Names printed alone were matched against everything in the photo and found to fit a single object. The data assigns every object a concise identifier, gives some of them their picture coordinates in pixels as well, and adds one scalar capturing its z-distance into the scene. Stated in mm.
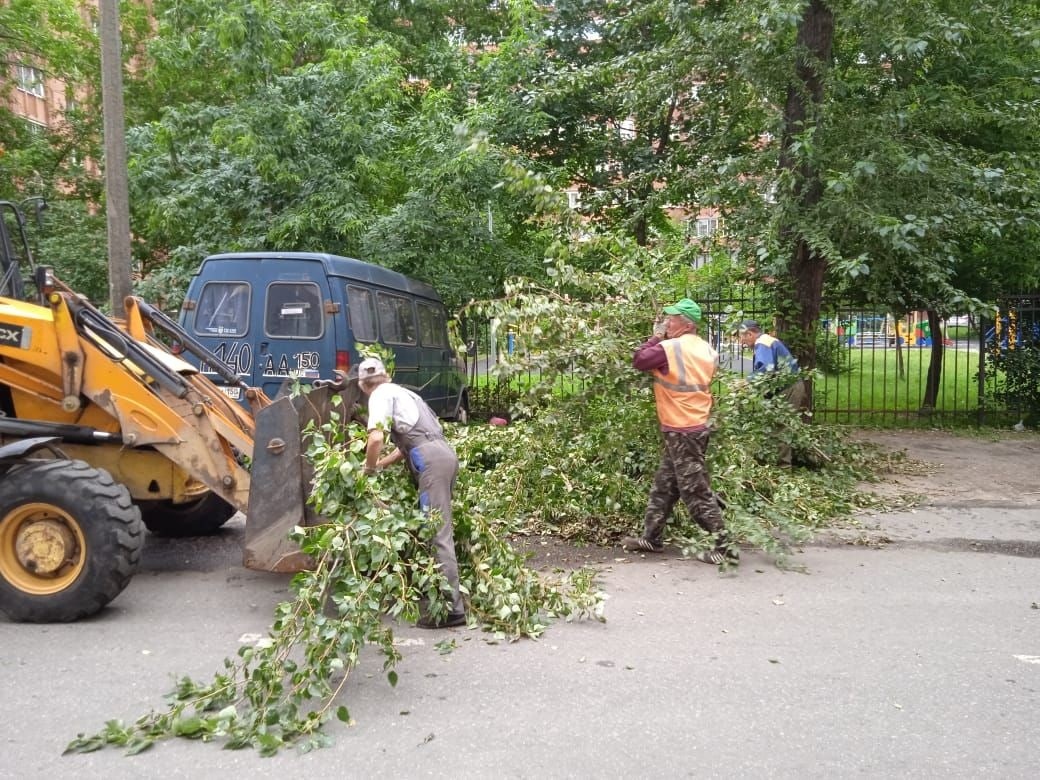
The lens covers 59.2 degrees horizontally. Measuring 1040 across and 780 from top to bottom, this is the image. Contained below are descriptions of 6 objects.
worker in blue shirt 8648
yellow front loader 5098
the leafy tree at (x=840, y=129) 8742
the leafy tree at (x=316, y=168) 12656
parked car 9867
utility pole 9703
